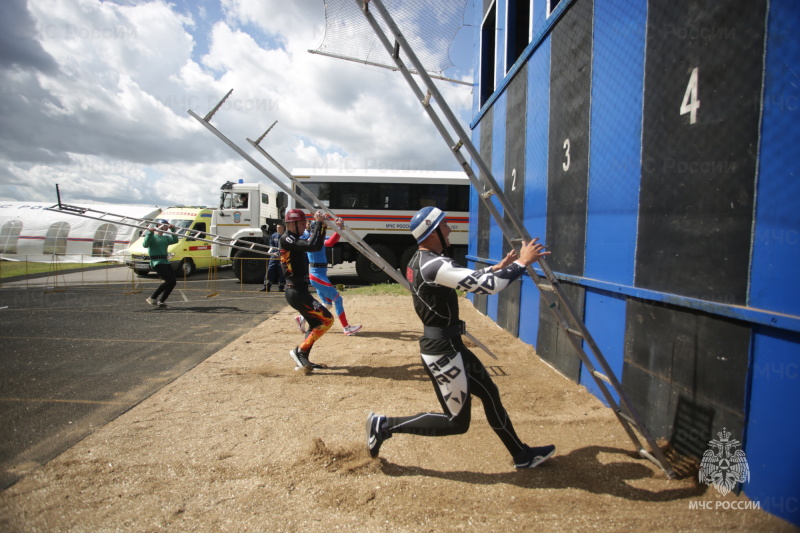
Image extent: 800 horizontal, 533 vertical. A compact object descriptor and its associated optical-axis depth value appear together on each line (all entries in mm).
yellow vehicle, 14687
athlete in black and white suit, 2717
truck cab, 14586
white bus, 13914
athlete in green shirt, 8984
